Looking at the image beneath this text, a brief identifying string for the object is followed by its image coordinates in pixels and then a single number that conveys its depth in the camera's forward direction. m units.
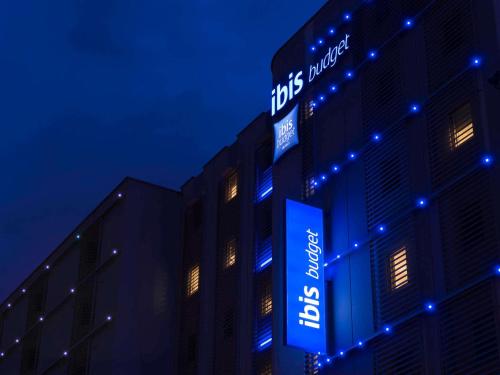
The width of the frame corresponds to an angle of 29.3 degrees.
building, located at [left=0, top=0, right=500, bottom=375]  27.17
